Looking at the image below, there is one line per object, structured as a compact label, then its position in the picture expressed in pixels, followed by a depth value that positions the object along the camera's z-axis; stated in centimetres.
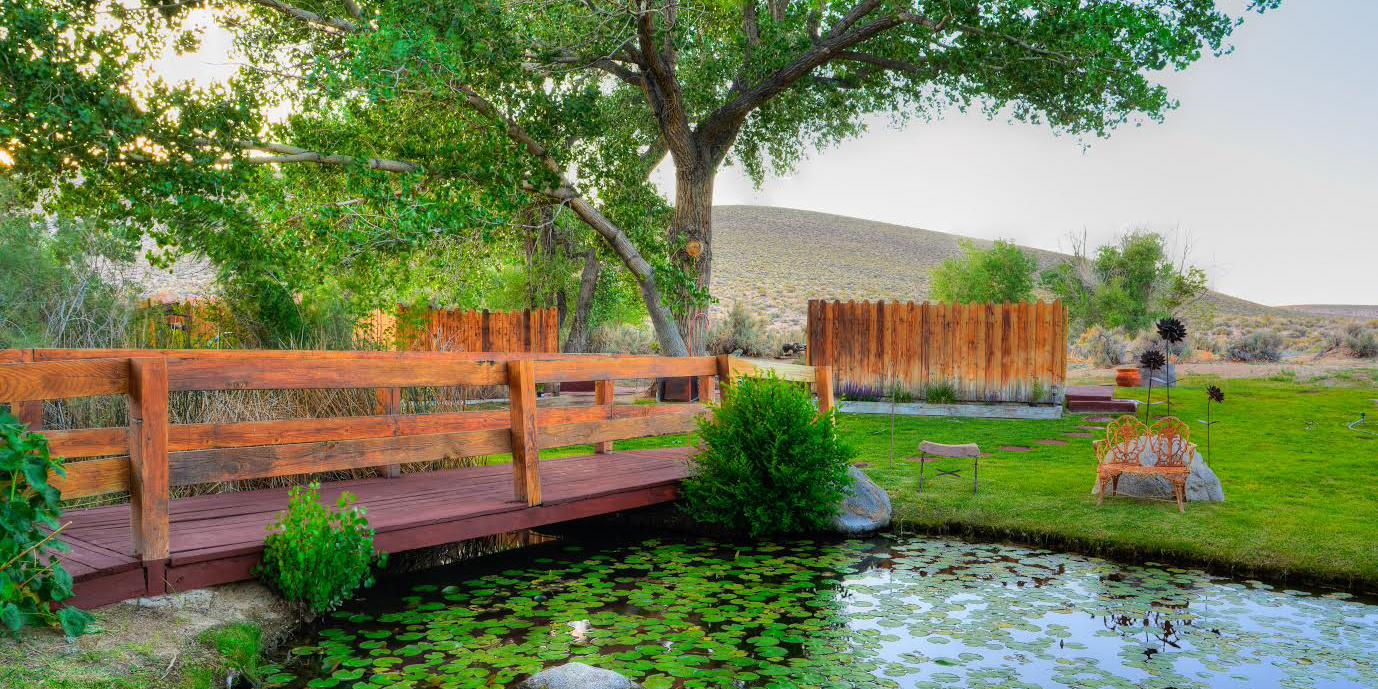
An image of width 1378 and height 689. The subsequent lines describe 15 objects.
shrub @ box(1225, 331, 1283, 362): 2477
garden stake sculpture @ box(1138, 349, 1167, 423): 821
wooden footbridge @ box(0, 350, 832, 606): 424
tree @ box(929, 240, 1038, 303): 3400
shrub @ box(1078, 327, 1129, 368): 2420
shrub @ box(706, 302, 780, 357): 2470
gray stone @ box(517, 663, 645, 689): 383
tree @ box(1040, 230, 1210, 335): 3080
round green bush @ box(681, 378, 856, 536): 689
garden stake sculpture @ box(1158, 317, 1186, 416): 819
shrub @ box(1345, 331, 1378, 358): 2420
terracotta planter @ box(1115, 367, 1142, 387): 1730
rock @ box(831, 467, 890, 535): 715
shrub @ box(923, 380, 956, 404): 1453
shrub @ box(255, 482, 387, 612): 468
